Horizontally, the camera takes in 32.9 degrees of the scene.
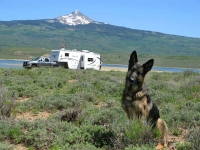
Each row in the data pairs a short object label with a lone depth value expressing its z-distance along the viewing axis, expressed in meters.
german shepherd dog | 5.39
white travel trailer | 34.94
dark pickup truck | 31.77
